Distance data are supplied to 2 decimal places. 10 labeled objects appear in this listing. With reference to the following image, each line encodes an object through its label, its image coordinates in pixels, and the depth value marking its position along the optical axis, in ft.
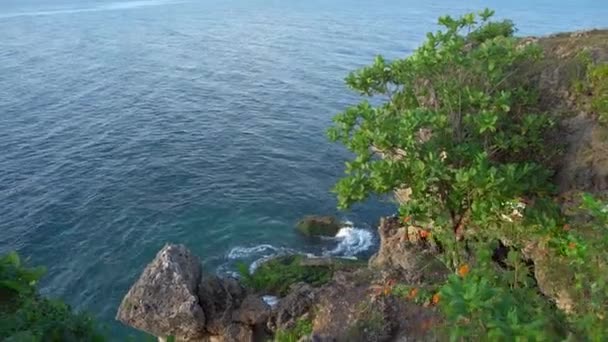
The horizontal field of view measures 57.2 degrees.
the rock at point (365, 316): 59.52
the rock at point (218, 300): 74.33
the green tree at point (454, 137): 57.93
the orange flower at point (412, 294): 61.52
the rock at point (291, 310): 70.96
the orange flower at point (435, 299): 56.18
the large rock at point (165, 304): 70.69
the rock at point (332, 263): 99.07
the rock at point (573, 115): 62.49
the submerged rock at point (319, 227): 128.57
